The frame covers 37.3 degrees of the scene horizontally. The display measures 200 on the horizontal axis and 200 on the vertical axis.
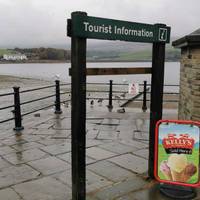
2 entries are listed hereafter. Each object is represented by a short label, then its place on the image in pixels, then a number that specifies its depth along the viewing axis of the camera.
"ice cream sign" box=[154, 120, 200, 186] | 3.48
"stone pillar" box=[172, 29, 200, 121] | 4.68
